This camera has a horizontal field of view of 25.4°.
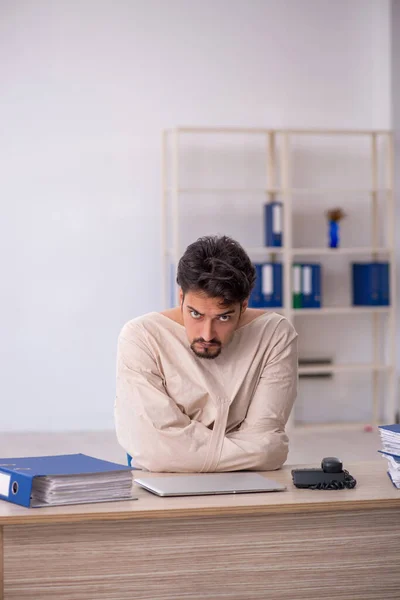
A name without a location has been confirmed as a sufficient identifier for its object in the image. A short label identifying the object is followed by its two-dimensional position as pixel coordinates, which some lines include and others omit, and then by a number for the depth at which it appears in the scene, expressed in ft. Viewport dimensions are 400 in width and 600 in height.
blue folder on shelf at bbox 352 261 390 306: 20.75
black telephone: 6.39
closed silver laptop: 6.18
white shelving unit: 20.31
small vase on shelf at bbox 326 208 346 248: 21.03
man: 7.36
